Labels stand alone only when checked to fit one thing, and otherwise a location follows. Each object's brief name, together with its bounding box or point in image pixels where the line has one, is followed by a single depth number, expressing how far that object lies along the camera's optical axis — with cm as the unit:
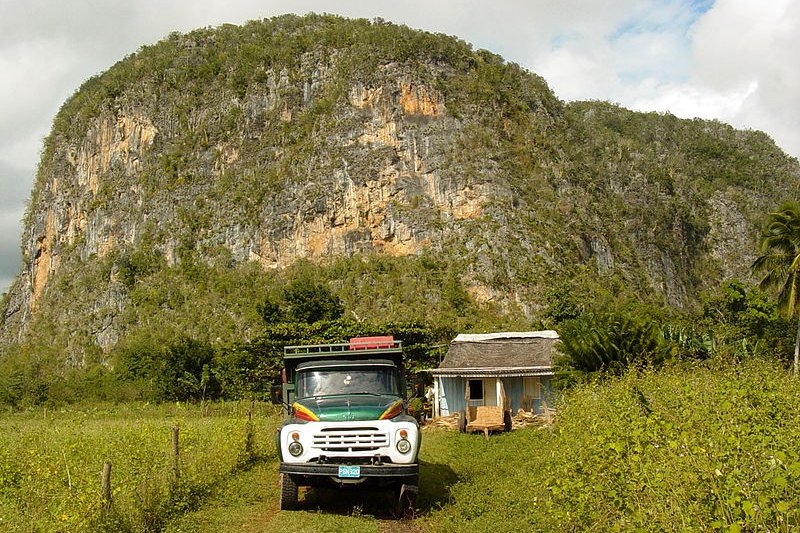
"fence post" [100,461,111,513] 813
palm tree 2900
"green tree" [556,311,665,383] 1742
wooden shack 2700
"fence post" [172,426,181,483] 1039
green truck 958
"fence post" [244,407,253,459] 1370
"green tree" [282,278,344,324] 4678
